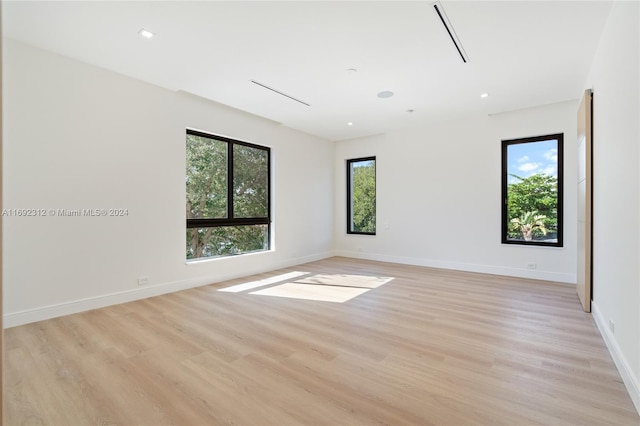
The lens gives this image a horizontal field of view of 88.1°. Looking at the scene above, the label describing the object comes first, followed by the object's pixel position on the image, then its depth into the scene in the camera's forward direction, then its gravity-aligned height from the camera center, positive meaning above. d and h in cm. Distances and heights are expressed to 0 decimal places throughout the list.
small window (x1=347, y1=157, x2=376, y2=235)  728 +41
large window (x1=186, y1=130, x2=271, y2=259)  495 +29
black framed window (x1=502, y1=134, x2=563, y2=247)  518 +38
